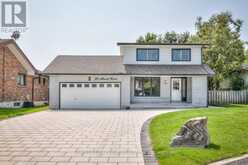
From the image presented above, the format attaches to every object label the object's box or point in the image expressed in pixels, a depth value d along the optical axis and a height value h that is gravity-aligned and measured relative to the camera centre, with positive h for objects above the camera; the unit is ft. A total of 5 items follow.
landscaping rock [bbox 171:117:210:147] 16.00 -4.37
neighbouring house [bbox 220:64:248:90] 62.17 +2.46
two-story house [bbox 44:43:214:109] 49.14 +2.06
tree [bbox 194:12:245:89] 62.84 +12.00
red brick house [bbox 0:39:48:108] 52.15 +2.42
